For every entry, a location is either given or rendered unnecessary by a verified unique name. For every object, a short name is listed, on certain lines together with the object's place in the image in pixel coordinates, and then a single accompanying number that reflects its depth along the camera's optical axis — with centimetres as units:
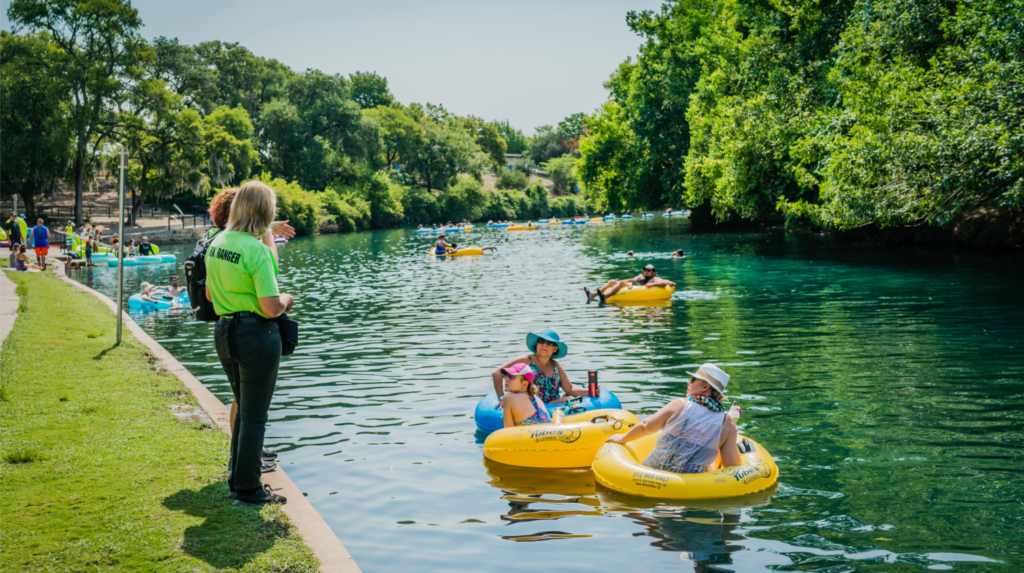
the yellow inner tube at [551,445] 748
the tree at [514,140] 17712
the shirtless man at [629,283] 1888
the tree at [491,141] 13150
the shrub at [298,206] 6406
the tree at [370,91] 10369
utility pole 1030
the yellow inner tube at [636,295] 1867
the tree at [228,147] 5828
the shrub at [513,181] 11200
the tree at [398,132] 9094
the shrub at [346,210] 7300
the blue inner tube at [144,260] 3451
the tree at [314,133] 7488
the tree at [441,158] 9338
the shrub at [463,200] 9144
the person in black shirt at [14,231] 2825
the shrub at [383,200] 7912
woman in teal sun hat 866
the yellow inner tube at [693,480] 636
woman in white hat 639
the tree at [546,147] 15875
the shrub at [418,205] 8600
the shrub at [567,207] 10738
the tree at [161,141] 5338
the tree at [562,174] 12469
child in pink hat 809
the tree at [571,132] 12594
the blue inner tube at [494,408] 846
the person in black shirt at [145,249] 3588
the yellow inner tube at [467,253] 3594
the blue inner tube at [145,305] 1988
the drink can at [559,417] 810
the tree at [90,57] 4959
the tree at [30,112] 4831
